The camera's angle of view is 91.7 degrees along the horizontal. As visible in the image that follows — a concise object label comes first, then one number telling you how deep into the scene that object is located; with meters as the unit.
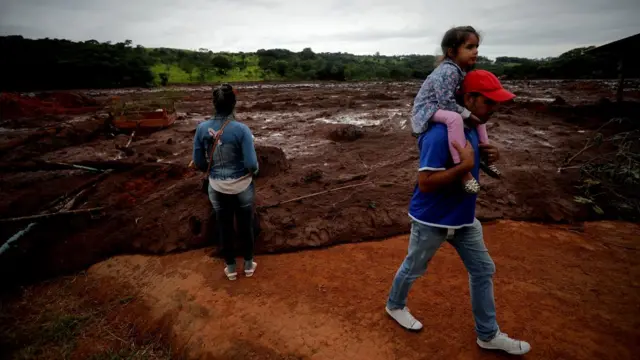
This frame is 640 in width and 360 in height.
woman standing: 2.94
